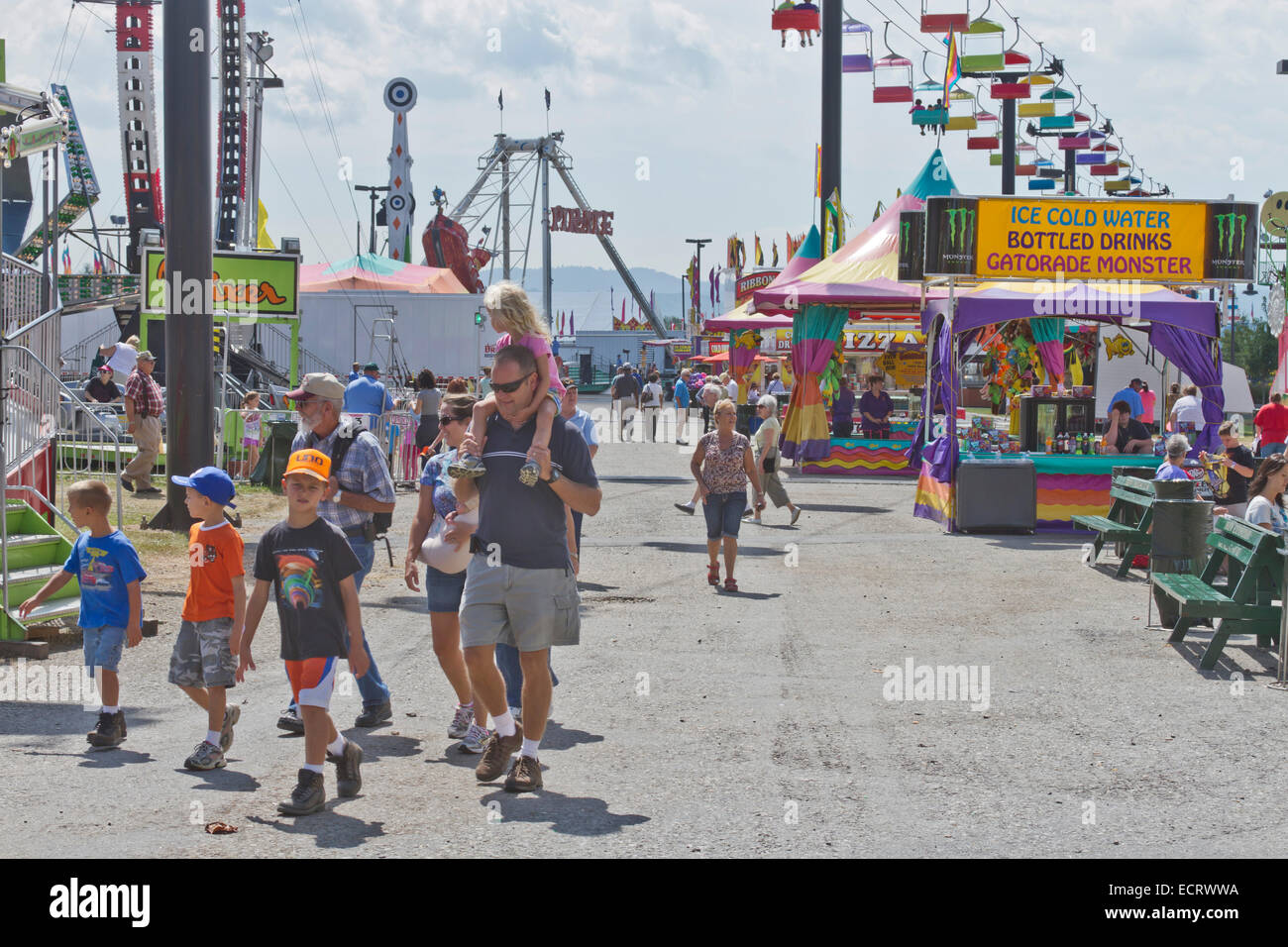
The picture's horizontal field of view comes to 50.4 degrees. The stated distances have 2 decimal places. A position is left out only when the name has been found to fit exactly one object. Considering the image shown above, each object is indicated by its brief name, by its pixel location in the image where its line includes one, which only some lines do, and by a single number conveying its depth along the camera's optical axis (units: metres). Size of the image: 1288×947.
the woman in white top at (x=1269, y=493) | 10.17
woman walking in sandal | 12.07
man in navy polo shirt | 5.75
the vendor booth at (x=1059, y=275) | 17.00
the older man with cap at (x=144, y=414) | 18.41
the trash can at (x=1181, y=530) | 11.66
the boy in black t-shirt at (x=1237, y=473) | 14.42
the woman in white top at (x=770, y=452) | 16.20
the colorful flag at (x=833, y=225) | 28.84
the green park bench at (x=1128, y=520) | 12.87
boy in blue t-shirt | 6.74
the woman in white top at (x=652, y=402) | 35.53
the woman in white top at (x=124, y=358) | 21.53
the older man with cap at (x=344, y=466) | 6.84
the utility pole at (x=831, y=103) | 28.14
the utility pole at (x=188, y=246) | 14.27
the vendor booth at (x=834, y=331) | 25.06
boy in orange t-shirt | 6.25
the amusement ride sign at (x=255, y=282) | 21.73
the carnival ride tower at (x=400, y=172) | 54.31
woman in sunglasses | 6.64
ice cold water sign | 17.20
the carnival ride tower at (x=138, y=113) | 31.56
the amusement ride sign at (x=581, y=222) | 74.06
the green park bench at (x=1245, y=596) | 8.92
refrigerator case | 17.44
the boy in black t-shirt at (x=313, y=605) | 5.64
